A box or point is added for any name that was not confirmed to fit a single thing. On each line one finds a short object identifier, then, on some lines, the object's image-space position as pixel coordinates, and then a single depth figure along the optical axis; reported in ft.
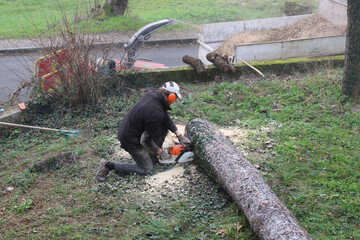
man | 16.90
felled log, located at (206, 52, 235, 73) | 30.66
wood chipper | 24.11
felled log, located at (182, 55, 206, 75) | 30.63
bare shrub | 24.13
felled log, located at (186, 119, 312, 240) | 13.16
